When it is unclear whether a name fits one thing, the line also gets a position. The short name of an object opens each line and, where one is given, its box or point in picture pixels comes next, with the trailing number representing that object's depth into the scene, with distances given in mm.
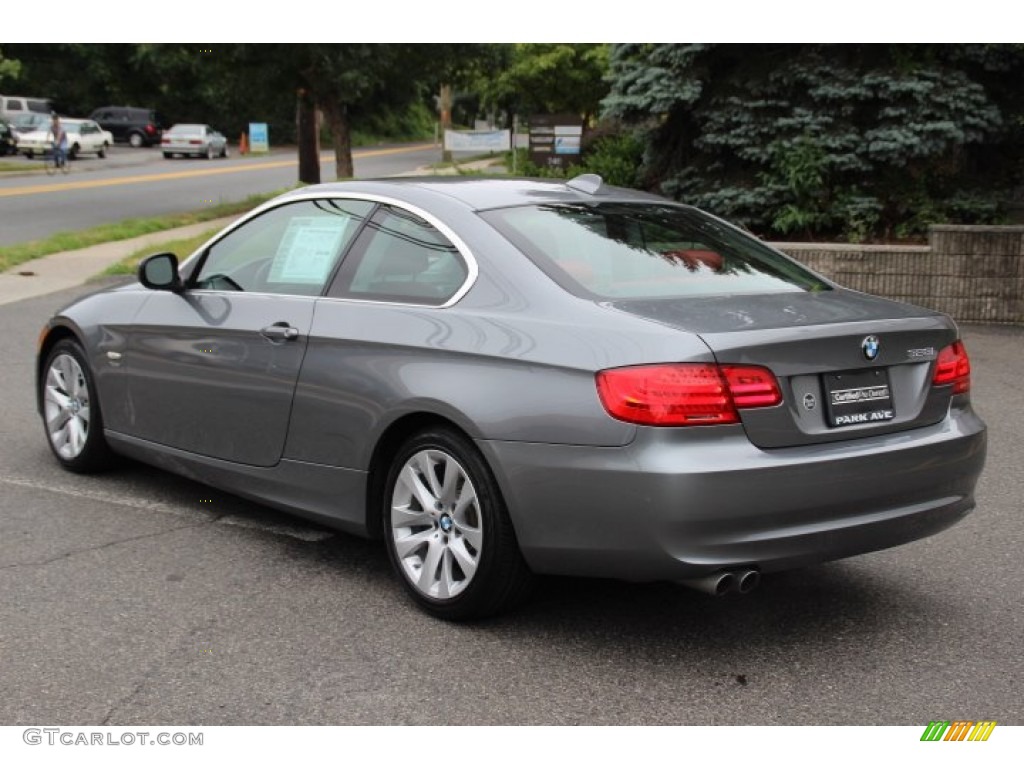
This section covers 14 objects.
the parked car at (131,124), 60812
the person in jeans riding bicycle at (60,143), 40500
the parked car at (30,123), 47312
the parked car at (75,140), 46969
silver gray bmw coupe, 4043
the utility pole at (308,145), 30141
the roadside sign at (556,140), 20172
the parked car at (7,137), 47344
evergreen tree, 13484
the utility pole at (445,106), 60131
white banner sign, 29609
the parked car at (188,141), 51969
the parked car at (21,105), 56094
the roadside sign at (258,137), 60503
